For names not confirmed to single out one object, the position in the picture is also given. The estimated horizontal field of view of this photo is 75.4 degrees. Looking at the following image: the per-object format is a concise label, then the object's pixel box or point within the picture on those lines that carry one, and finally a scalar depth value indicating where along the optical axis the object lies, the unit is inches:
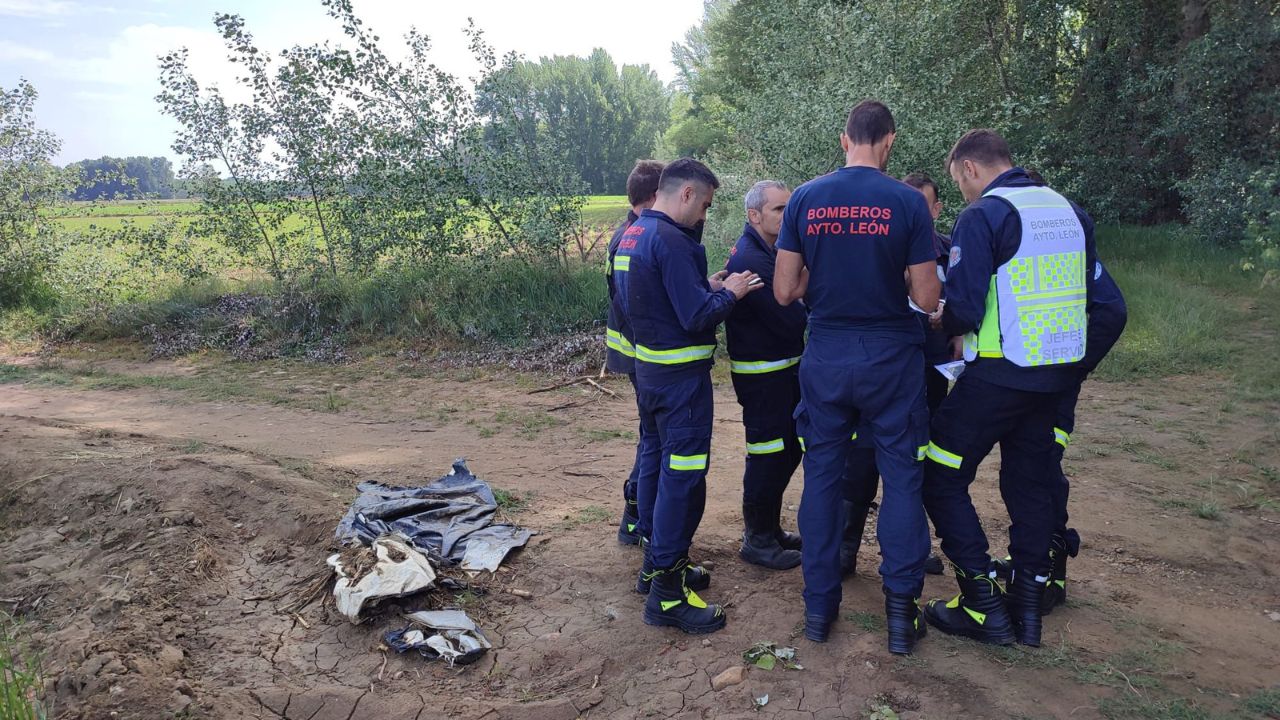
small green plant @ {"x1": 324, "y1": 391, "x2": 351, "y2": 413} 342.0
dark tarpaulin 190.1
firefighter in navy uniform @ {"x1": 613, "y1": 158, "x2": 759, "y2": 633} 157.0
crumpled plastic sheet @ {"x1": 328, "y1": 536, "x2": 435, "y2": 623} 164.9
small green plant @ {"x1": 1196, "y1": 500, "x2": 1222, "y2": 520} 210.7
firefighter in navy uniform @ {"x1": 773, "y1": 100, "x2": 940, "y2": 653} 138.9
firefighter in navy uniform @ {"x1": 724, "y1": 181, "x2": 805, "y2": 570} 167.3
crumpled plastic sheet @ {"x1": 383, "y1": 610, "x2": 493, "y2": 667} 153.2
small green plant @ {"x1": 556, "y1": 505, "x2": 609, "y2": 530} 212.4
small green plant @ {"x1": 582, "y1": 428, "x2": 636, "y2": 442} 292.5
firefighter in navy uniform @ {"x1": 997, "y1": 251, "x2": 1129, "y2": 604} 151.8
